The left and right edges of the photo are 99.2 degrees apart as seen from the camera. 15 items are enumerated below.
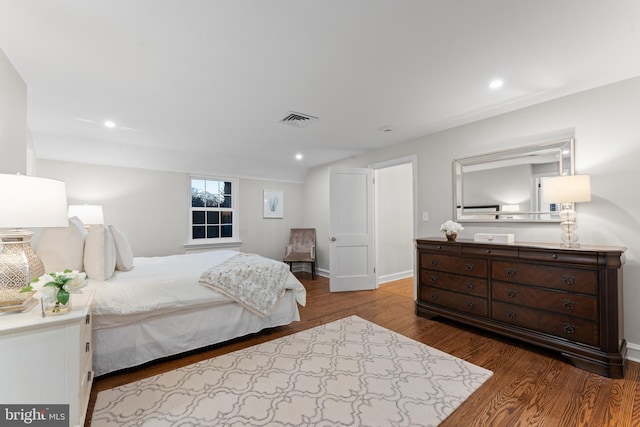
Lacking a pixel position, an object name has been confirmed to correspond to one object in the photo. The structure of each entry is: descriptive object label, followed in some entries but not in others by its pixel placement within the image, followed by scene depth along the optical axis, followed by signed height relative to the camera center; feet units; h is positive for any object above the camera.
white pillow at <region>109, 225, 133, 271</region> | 8.55 -1.09
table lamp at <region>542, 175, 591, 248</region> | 7.57 +0.47
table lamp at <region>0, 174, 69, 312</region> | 4.34 -0.01
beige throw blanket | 8.44 -2.12
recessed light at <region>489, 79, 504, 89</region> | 7.78 +3.76
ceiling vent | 10.21 +3.77
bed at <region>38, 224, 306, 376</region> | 6.86 -2.68
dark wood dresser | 6.77 -2.43
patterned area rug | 5.47 -4.05
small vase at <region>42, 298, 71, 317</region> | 4.65 -1.56
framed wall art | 19.22 +0.87
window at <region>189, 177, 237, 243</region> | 16.83 +0.44
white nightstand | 4.15 -2.24
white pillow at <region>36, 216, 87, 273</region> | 6.72 -0.73
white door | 14.82 -0.82
